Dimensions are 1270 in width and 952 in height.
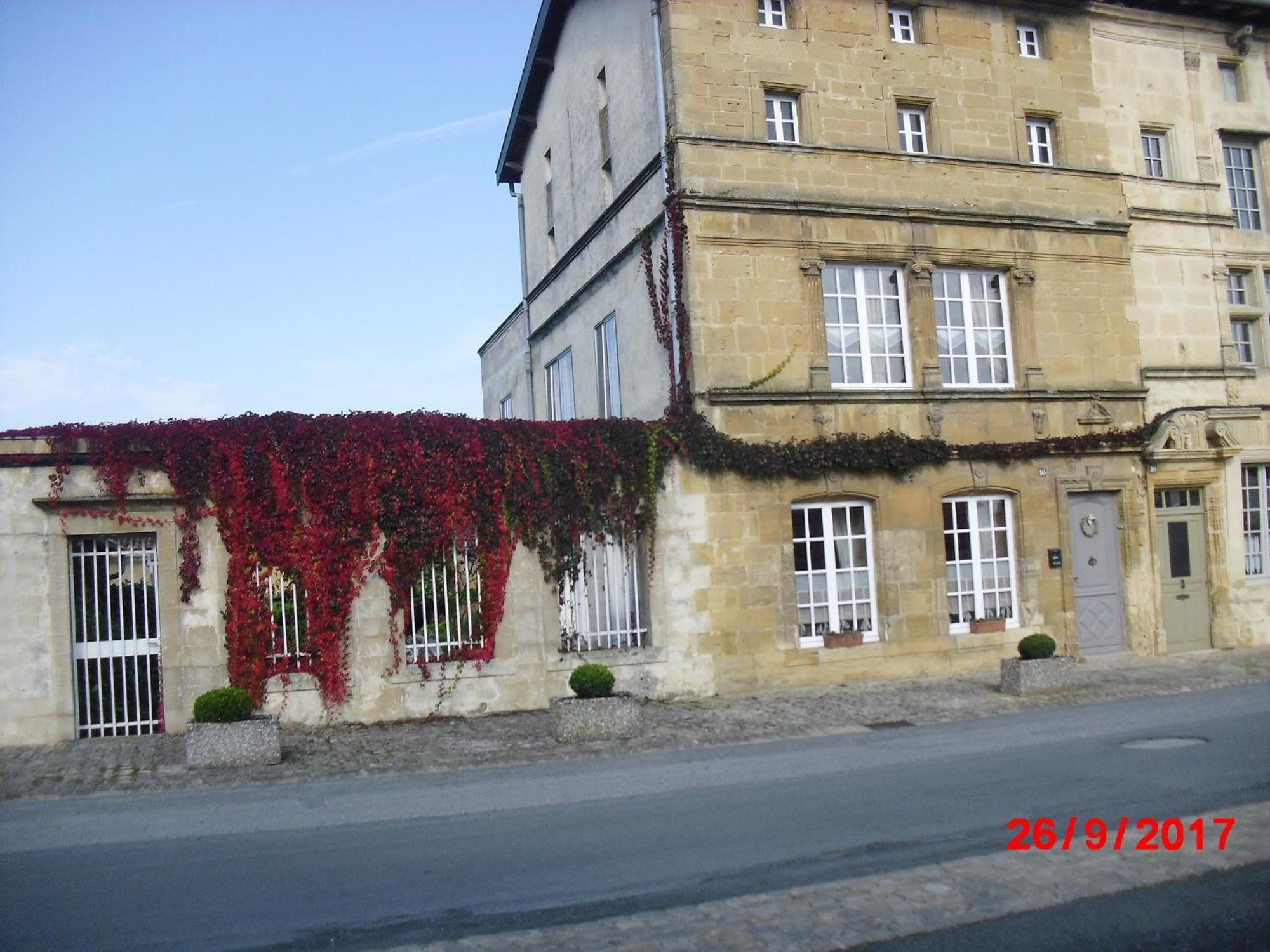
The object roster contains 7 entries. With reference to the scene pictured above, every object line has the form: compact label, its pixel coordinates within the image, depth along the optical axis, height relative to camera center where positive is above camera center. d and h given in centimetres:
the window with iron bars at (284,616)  1279 -40
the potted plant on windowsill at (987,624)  1617 -121
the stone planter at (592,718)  1141 -158
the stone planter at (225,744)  1055 -149
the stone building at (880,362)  1302 +270
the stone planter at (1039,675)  1376 -169
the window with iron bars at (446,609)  1339 -44
